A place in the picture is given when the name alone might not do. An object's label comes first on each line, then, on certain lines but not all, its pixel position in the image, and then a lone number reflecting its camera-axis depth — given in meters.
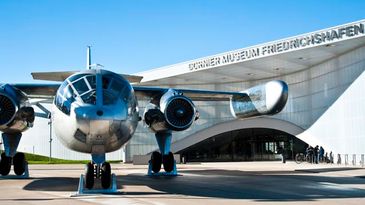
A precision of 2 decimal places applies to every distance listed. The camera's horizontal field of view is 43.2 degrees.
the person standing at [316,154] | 36.75
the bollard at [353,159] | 33.68
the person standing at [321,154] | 37.09
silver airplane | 12.81
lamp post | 49.11
